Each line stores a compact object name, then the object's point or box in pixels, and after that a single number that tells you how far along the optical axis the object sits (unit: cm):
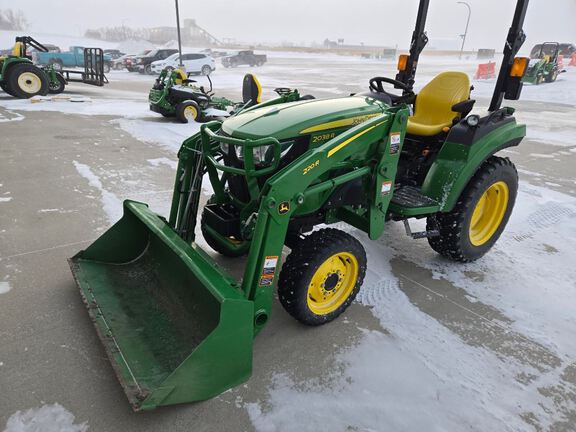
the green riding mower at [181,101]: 919
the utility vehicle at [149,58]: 2238
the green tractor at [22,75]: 1146
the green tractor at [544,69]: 1864
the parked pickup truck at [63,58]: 1844
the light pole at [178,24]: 1951
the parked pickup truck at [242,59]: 3278
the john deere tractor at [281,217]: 209
